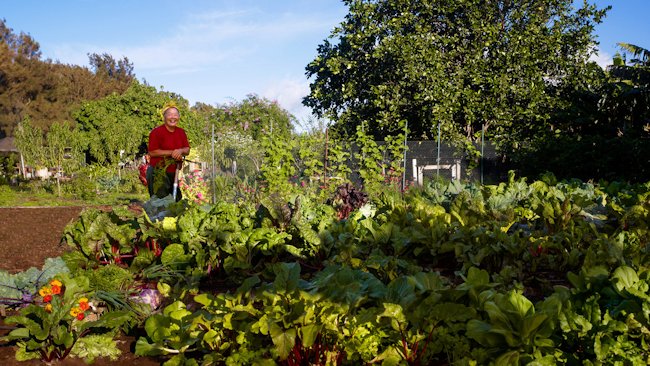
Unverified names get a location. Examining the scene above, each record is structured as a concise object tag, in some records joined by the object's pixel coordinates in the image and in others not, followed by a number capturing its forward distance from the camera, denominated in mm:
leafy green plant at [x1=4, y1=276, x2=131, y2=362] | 3045
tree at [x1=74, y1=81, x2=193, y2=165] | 21234
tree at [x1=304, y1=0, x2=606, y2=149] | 16609
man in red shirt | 7281
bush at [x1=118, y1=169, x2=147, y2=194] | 18031
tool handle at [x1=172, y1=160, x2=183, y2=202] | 7230
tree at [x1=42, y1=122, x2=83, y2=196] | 17544
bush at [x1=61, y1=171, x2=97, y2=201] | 15383
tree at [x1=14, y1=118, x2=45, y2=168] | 17938
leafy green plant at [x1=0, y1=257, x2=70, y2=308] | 3625
